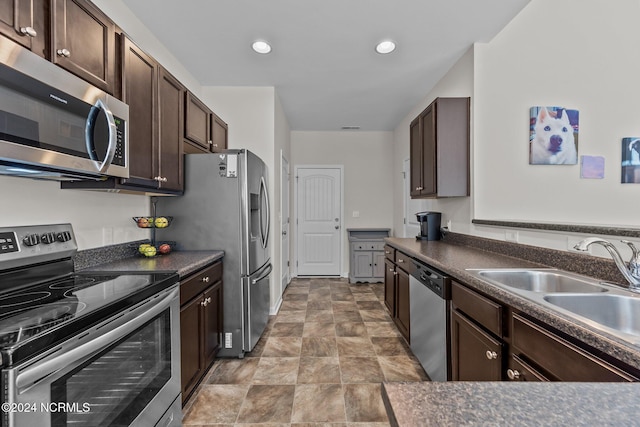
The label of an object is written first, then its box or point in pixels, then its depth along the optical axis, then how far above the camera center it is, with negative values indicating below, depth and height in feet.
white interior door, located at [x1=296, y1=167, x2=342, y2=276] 17.90 -0.50
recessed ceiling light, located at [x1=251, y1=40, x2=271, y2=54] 8.43 +4.87
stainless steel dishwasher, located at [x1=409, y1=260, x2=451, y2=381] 6.03 -2.48
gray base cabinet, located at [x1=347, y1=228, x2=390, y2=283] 16.46 -2.74
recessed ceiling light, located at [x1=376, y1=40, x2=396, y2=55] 8.39 +4.84
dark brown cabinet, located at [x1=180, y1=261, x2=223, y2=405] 5.91 -2.52
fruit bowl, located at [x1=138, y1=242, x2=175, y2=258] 7.06 -0.90
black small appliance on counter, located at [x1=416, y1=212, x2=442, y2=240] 10.60 -0.51
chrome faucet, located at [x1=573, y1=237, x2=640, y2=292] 4.04 -0.76
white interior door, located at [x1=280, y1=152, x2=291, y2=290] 14.42 -0.36
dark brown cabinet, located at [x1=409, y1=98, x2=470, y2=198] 8.83 +1.97
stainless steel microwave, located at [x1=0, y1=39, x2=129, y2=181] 3.32 +1.21
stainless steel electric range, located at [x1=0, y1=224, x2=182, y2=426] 2.70 -1.42
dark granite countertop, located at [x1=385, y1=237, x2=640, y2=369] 2.61 -1.15
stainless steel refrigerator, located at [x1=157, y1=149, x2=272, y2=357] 7.84 -0.15
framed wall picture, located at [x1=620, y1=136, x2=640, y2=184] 7.70 +1.31
